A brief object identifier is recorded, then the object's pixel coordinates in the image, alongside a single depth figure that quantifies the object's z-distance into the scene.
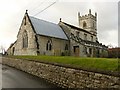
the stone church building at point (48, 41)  18.68
